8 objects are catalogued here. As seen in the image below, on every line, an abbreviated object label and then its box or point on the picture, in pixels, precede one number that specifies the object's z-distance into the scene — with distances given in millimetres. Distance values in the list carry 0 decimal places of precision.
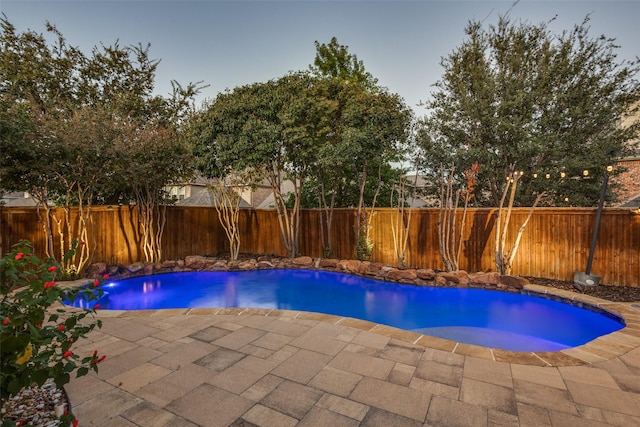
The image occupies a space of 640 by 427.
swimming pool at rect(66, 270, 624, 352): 4496
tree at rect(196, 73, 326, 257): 7949
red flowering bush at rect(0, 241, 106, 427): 1314
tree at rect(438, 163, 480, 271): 7012
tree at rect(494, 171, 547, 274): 6352
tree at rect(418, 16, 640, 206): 7898
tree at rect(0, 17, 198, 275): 5660
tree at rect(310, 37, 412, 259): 7703
